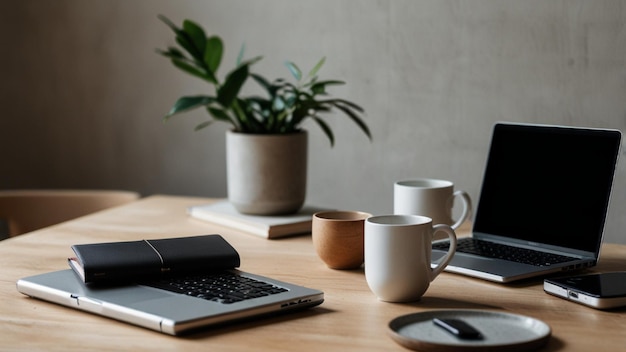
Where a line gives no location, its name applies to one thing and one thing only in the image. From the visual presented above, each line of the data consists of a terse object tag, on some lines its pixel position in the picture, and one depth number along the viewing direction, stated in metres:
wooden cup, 1.31
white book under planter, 1.61
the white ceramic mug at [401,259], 1.10
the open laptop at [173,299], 1.01
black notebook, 1.15
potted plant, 1.68
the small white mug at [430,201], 1.45
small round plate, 0.92
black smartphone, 1.08
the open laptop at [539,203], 1.31
